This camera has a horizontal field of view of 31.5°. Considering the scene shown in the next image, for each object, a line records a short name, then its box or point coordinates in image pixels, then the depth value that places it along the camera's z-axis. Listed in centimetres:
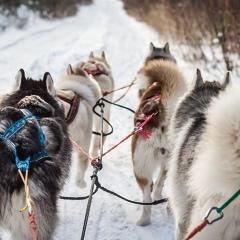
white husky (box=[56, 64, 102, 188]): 395
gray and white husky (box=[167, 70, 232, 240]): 157
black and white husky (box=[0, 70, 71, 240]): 216
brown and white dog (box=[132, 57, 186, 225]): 332
